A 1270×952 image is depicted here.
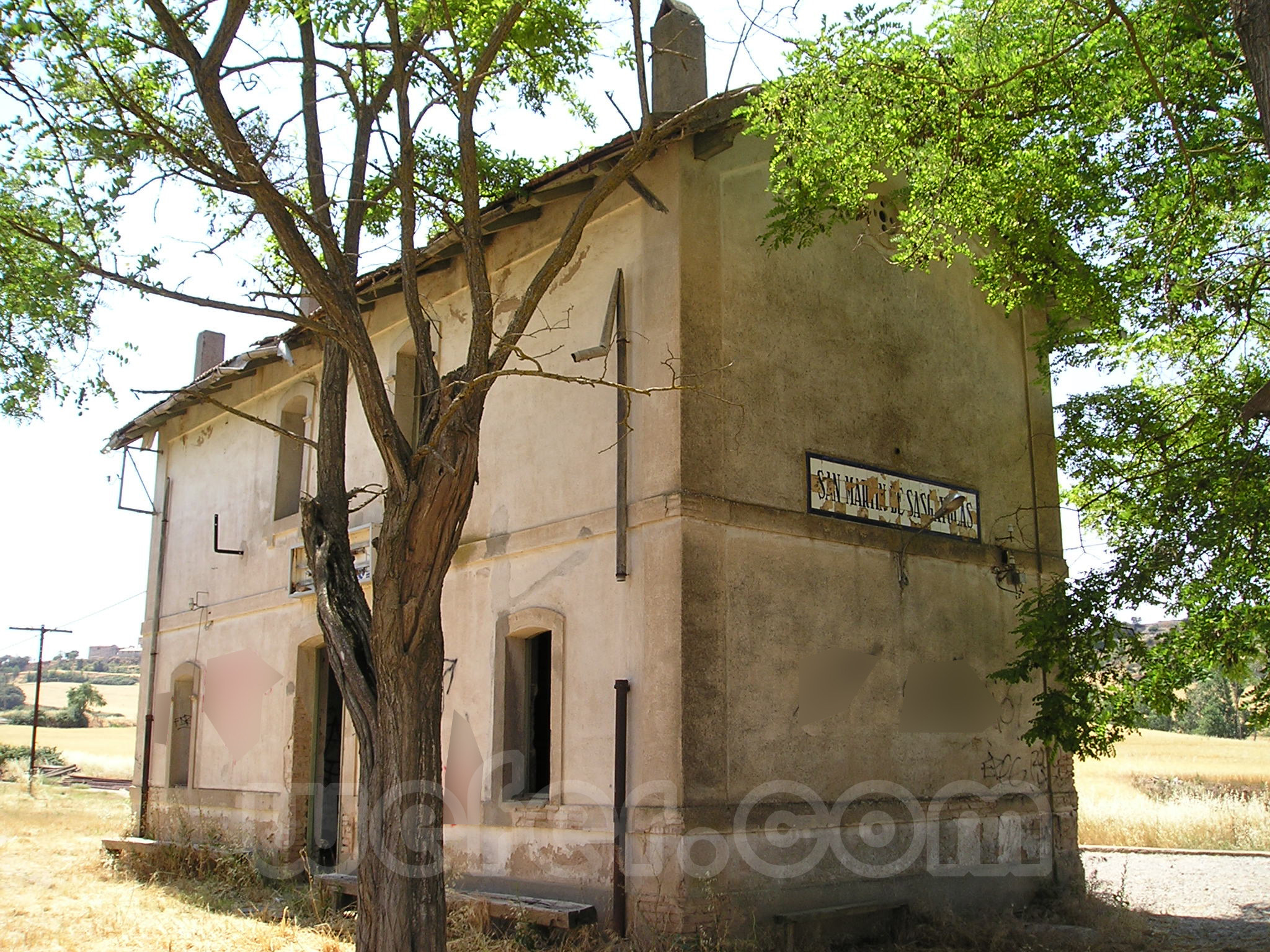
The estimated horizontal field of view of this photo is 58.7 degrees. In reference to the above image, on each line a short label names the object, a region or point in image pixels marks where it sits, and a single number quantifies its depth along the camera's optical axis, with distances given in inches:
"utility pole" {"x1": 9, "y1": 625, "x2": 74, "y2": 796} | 1277.1
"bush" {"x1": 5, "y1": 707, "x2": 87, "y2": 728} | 2664.9
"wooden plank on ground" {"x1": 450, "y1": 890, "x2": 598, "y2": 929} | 335.3
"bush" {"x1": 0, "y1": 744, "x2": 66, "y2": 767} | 1672.0
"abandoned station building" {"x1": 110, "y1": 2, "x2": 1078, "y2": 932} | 348.5
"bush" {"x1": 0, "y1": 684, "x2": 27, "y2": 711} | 3437.5
